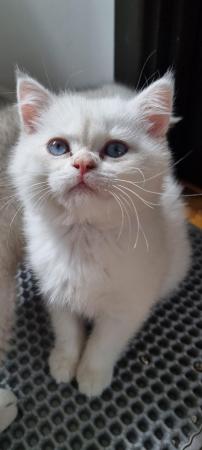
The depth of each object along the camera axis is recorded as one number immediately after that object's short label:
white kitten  0.36
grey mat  0.41
